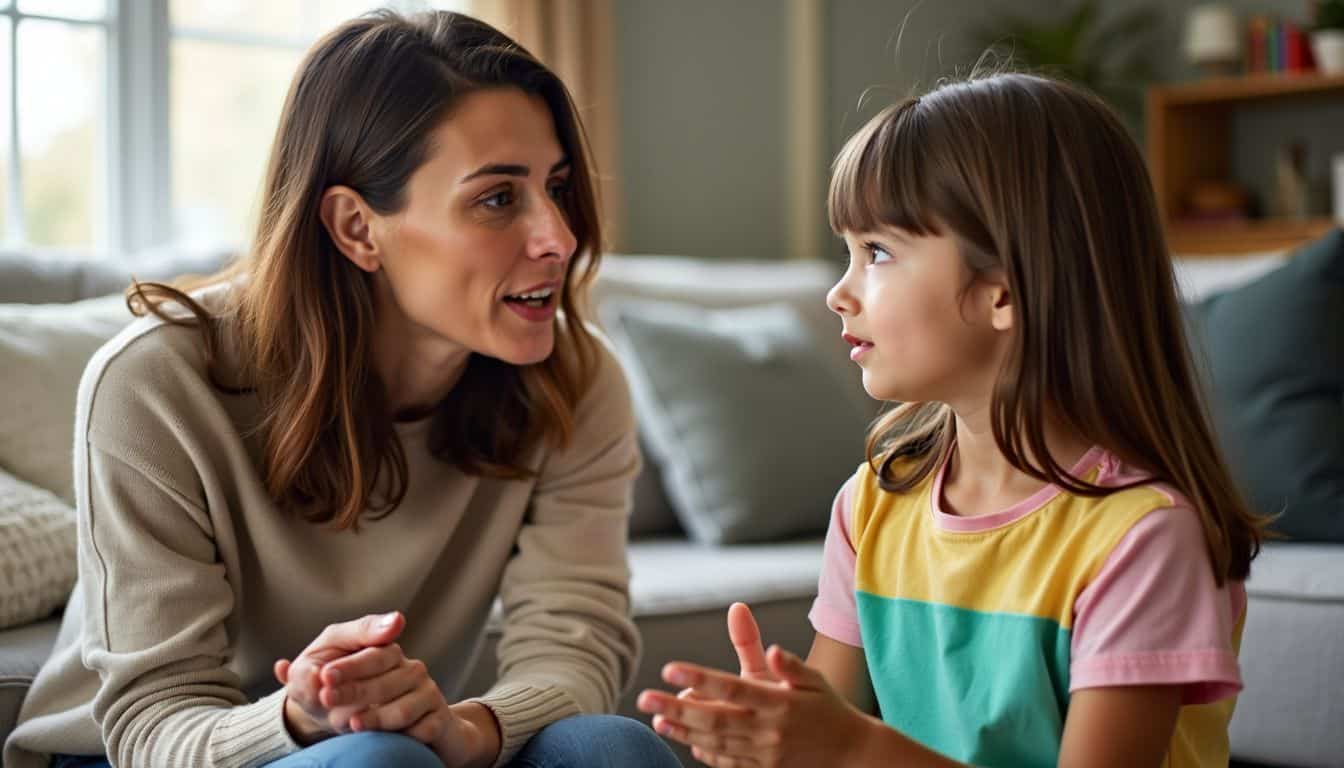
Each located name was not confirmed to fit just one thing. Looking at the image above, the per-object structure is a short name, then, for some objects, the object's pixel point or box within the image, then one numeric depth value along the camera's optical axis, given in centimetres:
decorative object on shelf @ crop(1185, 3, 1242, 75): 543
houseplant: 530
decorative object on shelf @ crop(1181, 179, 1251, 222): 550
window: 348
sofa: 202
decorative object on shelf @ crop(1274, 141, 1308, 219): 545
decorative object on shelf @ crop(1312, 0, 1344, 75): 511
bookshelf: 527
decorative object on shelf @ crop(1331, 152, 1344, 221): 525
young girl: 108
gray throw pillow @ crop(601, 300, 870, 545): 262
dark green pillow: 232
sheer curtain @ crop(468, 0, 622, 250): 401
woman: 139
